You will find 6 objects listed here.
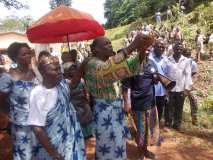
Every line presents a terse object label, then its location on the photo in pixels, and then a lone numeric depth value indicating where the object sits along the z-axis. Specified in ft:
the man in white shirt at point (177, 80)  11.43
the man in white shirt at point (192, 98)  11.82
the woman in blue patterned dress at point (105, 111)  5.71
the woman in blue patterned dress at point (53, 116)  4.67
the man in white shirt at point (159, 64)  10.12
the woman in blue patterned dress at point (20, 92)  5.78
